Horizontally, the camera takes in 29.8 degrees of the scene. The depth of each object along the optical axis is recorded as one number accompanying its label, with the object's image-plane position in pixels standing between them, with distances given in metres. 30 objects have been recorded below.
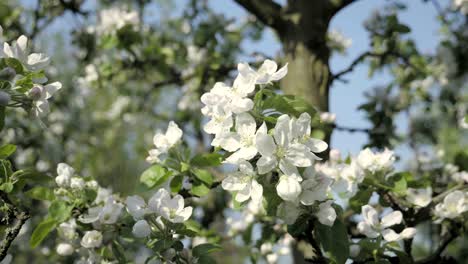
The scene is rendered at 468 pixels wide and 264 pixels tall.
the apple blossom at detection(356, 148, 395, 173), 0.66
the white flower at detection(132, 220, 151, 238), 0.58
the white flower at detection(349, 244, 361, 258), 0.63
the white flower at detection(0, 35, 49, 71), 0.59
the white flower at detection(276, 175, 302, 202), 0.54
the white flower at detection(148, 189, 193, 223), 0.60
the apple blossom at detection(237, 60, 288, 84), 0.58
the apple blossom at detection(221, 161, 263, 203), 0.55
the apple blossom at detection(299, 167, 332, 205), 0.56
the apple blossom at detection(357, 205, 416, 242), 0.63
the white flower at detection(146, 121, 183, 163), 0.65
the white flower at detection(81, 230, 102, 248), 0.64
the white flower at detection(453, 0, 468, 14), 1.14
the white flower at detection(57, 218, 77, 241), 0.67
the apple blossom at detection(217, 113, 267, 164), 0.54
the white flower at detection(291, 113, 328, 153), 0.55
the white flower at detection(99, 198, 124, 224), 0.62
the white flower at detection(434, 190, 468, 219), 0.66
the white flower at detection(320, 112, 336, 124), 0.77
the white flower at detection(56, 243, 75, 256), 0.69
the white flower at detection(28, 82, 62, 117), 0.58
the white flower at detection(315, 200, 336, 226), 0.57
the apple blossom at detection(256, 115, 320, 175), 0.54
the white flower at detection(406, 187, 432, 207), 0.68
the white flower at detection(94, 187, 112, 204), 0.68
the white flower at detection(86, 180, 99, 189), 0.65
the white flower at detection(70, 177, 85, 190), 0.64
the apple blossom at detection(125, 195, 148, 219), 0.60
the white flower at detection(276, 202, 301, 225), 0.57
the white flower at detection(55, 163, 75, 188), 0.64
